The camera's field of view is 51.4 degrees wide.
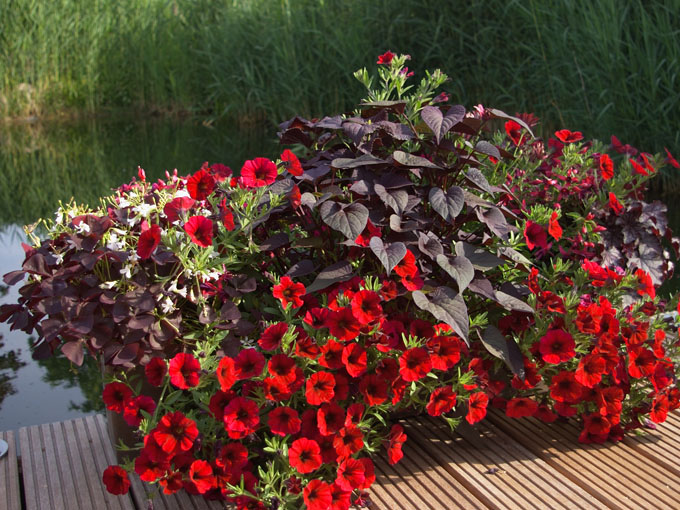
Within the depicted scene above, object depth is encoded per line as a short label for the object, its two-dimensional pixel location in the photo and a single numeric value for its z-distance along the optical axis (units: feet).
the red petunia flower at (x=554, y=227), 5.35
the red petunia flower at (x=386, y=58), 5.59
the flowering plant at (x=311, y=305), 4.46
